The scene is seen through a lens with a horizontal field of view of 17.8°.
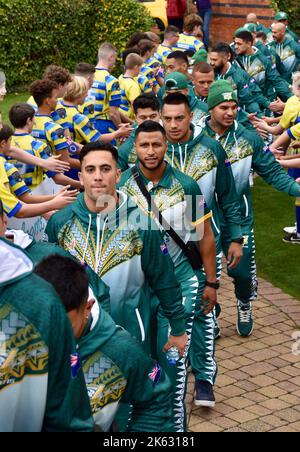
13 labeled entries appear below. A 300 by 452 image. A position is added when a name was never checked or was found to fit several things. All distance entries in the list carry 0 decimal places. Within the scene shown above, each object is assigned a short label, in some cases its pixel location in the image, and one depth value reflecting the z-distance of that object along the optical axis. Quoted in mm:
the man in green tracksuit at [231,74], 14258
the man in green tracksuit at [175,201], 7352
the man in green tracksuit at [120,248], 6320
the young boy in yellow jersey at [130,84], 14609
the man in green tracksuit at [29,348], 3455
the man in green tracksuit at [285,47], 20214
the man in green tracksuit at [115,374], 4441
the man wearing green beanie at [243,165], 9414
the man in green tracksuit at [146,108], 9648
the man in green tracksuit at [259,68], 17109
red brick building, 26656
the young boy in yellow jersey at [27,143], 9344
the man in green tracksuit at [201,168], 8094
